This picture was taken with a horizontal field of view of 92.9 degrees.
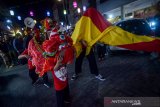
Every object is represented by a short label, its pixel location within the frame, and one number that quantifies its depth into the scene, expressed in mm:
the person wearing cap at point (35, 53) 2067
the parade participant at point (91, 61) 2589
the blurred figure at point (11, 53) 5367
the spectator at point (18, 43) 5003
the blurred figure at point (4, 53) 5133
